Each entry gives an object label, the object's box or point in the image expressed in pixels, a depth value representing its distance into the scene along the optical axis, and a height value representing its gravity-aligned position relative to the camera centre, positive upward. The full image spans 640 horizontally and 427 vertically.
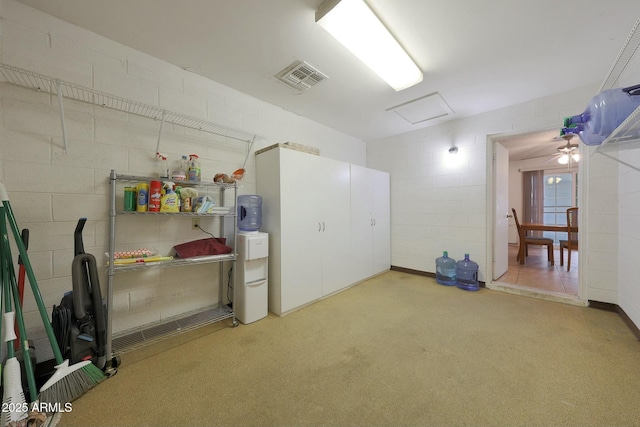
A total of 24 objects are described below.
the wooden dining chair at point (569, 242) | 3.87 -0.56
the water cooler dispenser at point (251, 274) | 2.14 -0.61
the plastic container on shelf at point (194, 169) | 1.95 +0.38
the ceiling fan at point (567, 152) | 4.08 +1.12
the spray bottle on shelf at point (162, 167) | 1.97 +0.41
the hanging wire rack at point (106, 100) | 1.43 +0.86
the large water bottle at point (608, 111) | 1.18 +0.57
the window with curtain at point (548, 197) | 5.98 +0.41
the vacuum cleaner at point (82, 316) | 1.35 -0.64
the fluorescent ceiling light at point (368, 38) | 1.48 +1.32
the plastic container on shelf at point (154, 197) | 1.69 +0.12
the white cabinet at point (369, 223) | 3.21 -0.16
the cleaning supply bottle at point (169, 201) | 1.73 +0.09
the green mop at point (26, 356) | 1.09 -0.76
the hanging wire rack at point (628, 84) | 1.08 +0.80
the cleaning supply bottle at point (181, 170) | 1.82 +0.37
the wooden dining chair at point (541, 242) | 4.16 -0.56
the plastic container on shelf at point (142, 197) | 1.67 +0.12
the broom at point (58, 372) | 1.19 -0.88
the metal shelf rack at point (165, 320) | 1.50 -0.87
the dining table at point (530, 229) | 4.00 -0.31
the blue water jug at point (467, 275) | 3.04 -0.87
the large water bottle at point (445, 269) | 3.23 -0.85
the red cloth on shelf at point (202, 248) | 1.94 -0.32
